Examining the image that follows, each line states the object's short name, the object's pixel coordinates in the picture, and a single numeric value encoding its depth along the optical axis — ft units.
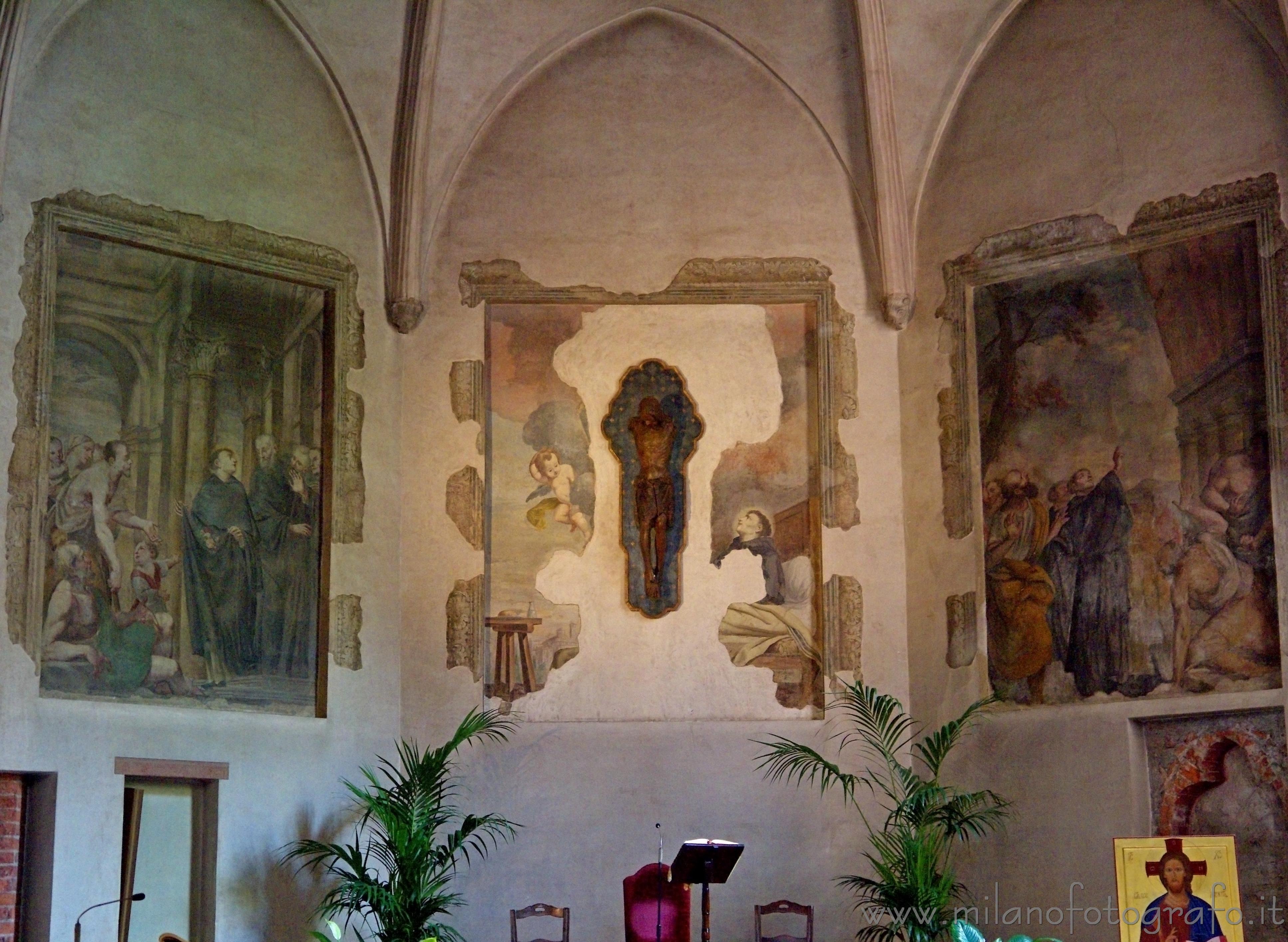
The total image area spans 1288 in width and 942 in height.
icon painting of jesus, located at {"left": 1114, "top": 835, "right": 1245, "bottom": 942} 28.30
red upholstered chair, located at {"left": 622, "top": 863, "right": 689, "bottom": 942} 39.93
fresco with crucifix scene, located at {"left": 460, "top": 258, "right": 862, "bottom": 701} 47.21
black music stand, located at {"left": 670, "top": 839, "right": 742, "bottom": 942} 34.76
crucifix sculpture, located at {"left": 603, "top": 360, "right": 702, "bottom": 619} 46.55
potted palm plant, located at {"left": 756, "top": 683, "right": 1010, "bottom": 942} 39.40
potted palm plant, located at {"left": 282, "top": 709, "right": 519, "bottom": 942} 39.96
